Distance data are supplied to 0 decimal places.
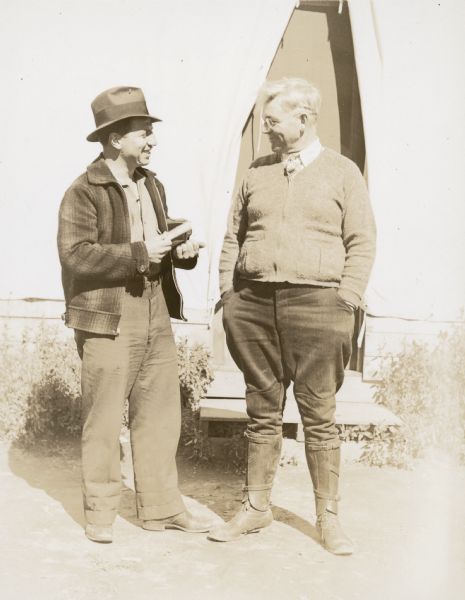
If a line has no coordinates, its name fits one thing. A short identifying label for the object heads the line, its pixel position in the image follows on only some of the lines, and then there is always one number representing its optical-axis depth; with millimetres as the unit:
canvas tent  5676
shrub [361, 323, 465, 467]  5172
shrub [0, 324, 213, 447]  5316
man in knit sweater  3457
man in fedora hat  3547
